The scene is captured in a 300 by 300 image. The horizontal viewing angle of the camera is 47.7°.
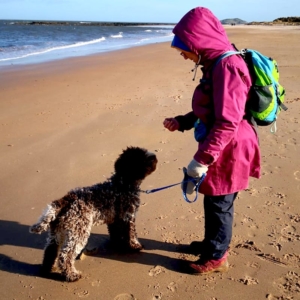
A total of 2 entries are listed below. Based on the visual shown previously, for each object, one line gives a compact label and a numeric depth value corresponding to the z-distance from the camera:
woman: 2.56
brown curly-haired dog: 3.20
